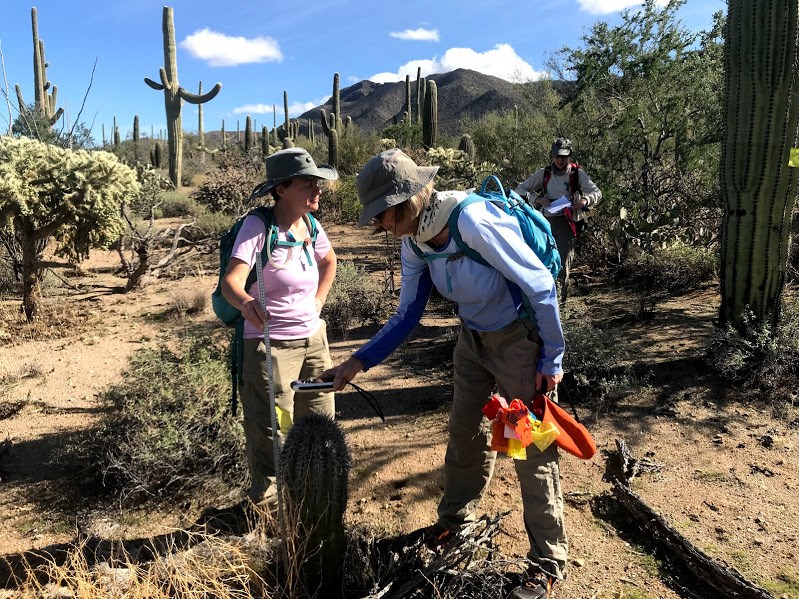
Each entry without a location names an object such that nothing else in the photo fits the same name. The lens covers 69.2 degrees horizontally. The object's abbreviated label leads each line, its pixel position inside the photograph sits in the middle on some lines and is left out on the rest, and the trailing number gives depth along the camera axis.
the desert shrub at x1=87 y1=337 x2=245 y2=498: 3.36
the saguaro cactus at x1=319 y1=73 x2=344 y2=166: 18.33
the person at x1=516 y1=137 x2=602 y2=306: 5.48
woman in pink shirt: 2.51
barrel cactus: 2.06
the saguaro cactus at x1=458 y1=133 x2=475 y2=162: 15.51
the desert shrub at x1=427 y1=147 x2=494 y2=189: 8.31
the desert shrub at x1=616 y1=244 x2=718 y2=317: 6.65
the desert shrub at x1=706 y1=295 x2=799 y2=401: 4.20
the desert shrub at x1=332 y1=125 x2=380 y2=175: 18.39
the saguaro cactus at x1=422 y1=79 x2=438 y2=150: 17.16
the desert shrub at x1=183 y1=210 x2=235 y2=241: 12.02
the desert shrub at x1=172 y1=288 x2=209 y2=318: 6.99
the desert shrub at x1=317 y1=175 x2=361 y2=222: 13.09
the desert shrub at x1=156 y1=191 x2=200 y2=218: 15.23
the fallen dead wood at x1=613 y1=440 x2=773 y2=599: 2.35
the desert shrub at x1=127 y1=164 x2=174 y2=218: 12.16
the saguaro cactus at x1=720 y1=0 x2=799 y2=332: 4.23
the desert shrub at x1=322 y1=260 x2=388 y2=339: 6.17
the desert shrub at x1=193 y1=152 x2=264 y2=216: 15.04
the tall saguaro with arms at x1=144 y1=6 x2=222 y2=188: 15.45
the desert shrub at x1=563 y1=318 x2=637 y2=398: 4.28
